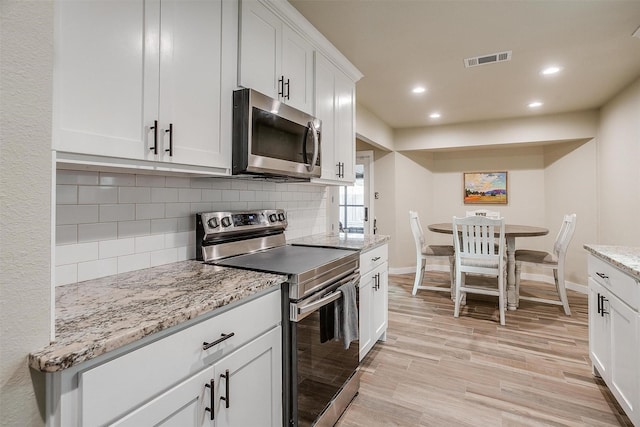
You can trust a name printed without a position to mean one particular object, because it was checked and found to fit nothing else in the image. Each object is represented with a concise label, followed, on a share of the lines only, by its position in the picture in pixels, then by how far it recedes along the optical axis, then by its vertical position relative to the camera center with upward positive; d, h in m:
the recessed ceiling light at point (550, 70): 3.05 +1.33
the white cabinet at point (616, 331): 1.61 -0.63
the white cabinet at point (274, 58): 1.73 +0.90
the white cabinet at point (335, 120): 2.49 +0.76
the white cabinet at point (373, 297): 2.36 -0.62
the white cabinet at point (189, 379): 0.76 -0.45
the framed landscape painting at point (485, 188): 5.50 +0.46
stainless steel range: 1.47 -0.40
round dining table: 3.85 -0.58
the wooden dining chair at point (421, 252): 4.32 -0.47
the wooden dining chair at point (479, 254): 3.46 -0.41
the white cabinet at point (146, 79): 1.03 +0.49
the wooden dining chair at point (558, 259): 3.64 -0.48
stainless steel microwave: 1.65 +0.42
